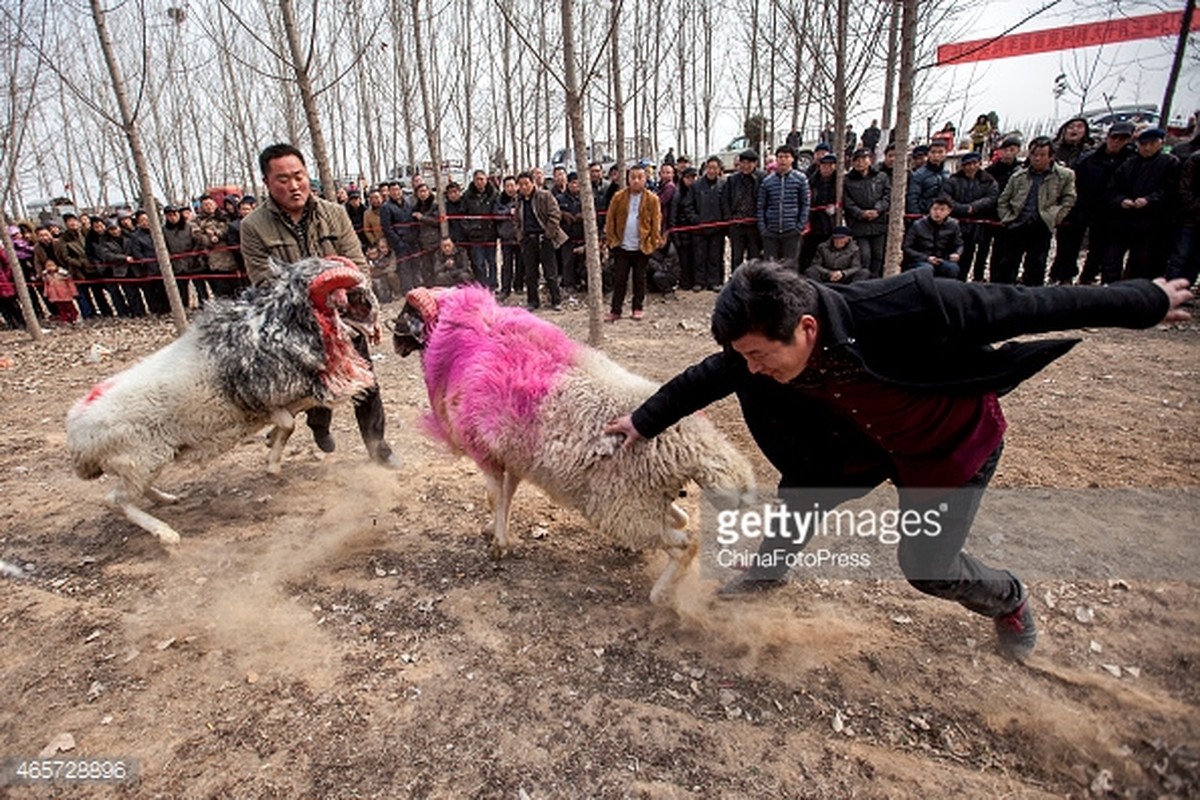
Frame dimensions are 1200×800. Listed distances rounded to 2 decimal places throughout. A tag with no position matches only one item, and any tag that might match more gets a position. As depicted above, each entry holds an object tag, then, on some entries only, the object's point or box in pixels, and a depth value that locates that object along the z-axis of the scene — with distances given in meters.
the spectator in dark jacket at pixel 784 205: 8.37
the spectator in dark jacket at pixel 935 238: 7.25
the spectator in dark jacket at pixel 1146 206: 7.01
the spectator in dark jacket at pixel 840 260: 7.82
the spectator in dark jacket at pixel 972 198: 7.97
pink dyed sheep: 2.77
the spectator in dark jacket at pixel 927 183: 8.49
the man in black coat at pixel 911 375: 1.94
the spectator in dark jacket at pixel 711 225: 9.90
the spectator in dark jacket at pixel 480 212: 10.80
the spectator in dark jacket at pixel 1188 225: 6.82
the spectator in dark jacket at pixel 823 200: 8.88
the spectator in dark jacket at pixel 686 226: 10.18
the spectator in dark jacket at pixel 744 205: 9.52
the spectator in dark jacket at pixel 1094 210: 7.38
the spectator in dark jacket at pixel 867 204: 8.32
